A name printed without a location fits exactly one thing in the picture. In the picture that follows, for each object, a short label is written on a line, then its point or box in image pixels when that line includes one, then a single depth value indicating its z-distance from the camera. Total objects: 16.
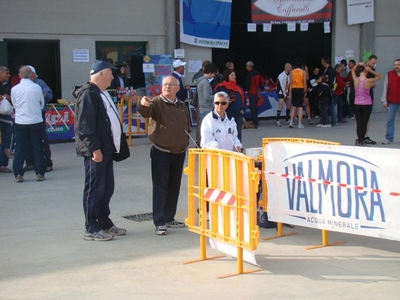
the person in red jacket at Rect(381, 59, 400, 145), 13.47
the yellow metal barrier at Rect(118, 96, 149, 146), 14.46
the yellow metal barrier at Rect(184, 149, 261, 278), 5.42
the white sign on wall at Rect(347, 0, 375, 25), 20.80
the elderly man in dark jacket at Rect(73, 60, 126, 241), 6.54
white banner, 5.89
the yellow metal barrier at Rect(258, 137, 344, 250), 6.88
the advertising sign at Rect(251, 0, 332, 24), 19.39
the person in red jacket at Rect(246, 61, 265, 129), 17.61
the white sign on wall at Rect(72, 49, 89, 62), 16.28
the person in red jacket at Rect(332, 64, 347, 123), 18.27
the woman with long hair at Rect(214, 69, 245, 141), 10.89
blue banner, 17.84
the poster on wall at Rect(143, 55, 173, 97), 16.78
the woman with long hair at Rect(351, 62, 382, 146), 13.12
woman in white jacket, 6.99
